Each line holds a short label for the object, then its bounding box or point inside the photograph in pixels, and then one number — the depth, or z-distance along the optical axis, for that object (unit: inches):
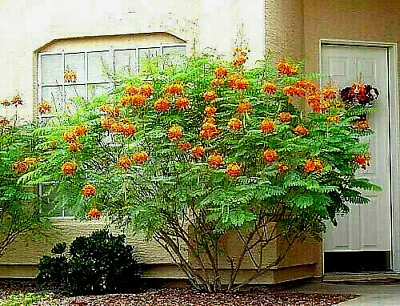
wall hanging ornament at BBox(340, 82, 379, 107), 472.4
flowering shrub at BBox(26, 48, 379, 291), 371.2
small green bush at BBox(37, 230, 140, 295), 426.9
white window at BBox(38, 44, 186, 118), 464.8
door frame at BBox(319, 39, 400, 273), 485.1
